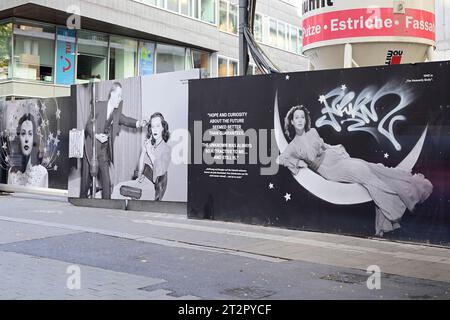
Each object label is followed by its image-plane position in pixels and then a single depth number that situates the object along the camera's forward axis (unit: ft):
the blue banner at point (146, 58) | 97.40
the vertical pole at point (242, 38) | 45.42
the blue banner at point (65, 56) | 84.79
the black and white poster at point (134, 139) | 40.91
